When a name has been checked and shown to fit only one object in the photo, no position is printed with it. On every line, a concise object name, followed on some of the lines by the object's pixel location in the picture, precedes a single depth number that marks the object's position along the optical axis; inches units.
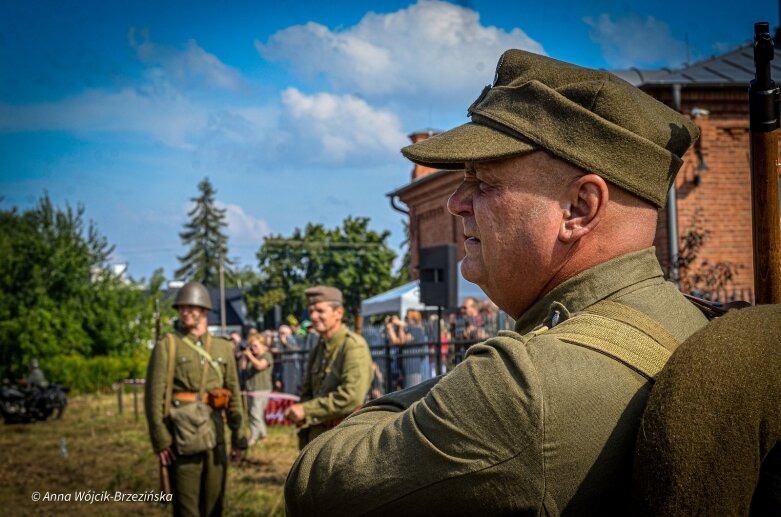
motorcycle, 862.5
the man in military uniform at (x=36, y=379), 918.4
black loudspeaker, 455.2
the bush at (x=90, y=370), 1294.3
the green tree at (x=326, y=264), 2647.6
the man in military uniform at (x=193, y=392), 309.0
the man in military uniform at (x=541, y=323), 54.9
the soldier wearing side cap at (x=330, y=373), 287.6
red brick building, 625.3
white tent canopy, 827.4
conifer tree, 4328.2
